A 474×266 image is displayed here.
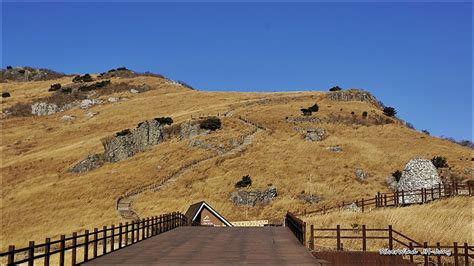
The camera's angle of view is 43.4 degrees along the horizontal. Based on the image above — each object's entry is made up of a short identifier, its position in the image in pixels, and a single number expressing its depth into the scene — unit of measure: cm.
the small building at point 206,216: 4491
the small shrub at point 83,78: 15262
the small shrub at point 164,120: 9380
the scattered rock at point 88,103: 13071
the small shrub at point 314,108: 9962
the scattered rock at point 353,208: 4307
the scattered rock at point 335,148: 7875
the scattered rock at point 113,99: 13375
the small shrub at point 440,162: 6938
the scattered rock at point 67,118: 12069
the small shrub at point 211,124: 8862
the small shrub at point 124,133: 8738
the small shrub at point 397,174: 6538
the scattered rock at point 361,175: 6725
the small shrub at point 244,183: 6431
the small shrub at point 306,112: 9785
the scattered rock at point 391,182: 6344
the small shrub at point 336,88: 12298
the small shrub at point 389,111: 10288
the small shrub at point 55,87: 14350
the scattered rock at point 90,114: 12174
